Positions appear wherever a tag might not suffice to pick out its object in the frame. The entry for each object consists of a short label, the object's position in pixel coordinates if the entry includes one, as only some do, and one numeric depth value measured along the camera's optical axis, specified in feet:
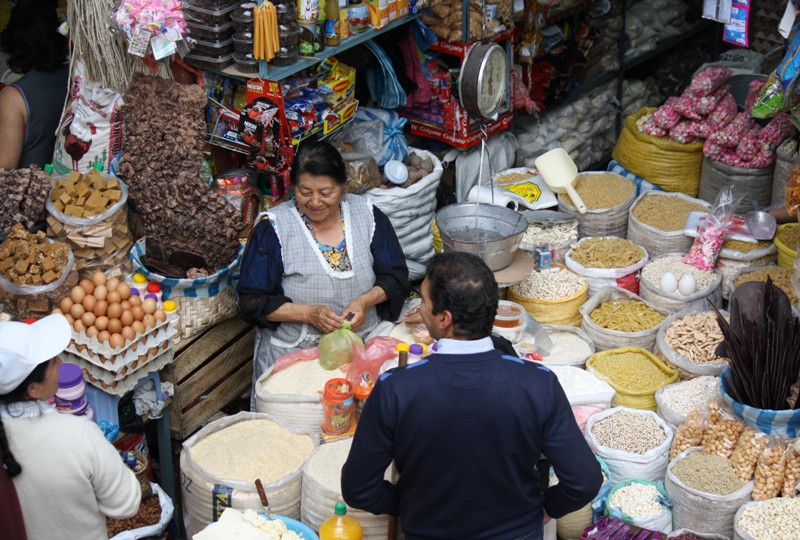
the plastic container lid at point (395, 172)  14.39
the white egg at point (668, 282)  14.07
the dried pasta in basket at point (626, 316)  13.51
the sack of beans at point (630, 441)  11.13
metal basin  12.72
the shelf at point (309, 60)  12.65
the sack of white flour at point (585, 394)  11.90
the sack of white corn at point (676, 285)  13.96
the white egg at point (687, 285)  13.97
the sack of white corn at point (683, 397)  11.65
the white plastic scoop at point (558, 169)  16.34
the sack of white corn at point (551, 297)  13.79
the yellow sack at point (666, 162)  16.93
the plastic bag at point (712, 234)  14.57
